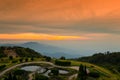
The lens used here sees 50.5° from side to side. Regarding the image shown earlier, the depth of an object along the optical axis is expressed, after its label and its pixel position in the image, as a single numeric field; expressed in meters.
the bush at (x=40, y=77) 65.21
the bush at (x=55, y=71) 70.81
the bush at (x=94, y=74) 69.89
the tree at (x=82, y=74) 65.44
